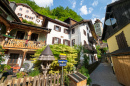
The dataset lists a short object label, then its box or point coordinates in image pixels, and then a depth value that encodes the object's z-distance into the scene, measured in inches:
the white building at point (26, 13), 994.1
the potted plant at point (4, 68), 208.9
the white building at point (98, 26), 2540.4
